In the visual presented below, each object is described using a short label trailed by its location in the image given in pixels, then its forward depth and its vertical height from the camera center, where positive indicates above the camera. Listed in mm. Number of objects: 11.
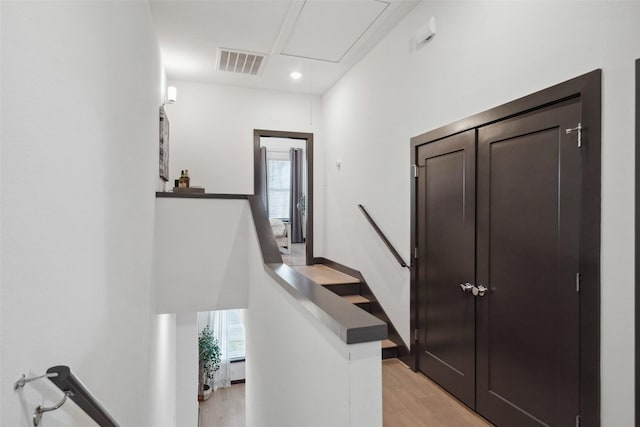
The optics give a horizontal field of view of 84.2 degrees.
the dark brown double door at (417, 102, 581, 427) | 1822 -333
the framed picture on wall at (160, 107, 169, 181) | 3824 +756
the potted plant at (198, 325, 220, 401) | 6688 -2861
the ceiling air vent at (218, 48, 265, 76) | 4004 +1803
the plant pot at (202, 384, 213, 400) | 6654 -3409
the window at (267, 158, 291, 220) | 9312 +713
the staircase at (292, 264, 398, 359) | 3284 -829
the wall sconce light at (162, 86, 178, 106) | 4227 +1410
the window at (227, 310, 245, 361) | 7633 -2715
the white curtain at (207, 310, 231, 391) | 7172 -2833
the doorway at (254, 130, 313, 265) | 9180 +826
